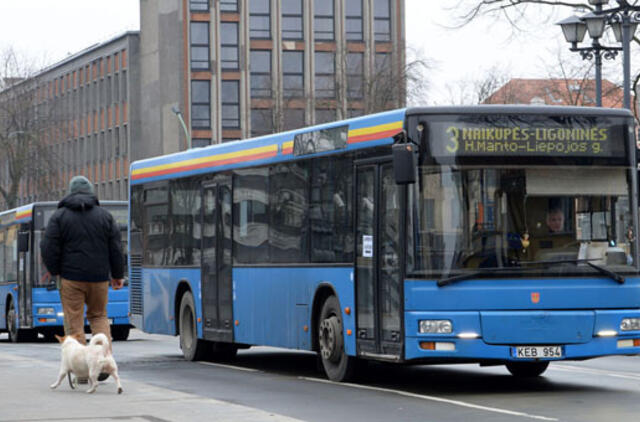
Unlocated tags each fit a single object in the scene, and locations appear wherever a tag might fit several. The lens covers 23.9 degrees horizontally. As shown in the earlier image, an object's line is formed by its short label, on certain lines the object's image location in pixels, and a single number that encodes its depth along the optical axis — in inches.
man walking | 568.1
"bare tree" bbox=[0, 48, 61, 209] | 3378.4
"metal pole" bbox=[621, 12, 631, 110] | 1057.5
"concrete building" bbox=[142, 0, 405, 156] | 3791.8
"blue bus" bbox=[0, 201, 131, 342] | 1226.0
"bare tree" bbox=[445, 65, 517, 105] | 3105.3
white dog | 549.6
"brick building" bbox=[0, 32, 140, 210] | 3408.0
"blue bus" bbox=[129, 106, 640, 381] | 568.4
